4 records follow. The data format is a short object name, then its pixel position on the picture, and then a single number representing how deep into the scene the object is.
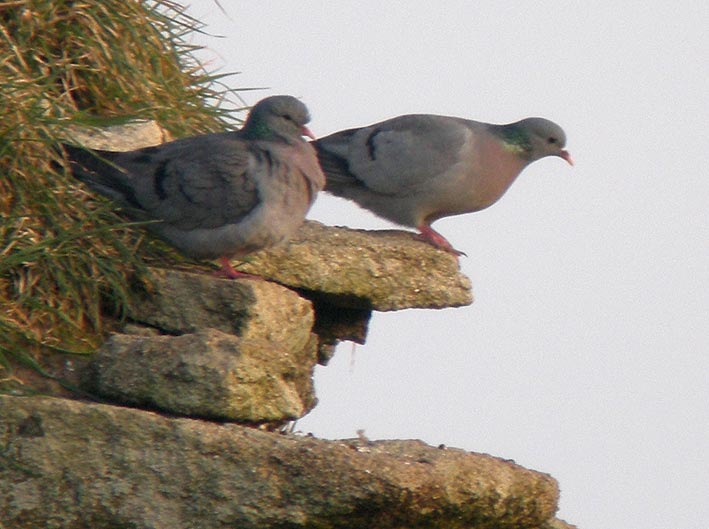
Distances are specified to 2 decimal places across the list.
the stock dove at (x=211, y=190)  11.46
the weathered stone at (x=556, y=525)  10.48
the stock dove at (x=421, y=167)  15.52
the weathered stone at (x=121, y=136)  11.66
